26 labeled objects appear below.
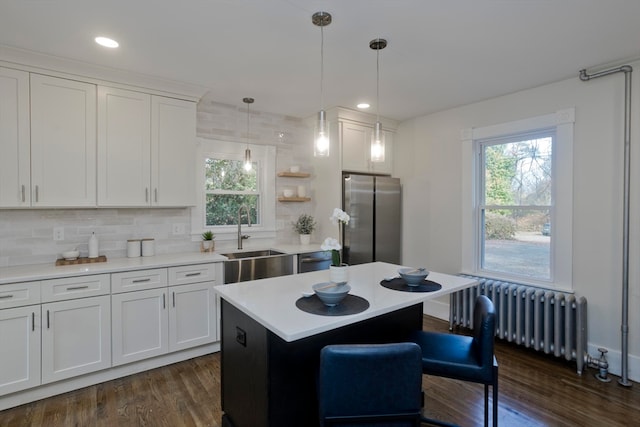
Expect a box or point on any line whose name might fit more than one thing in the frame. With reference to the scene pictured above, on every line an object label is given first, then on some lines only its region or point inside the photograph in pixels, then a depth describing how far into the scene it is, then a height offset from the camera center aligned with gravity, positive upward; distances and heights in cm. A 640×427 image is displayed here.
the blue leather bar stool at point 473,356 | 164 -78
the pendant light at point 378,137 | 218 +48
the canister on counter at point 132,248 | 307 -37
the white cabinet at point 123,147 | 279 +54
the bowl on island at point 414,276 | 208 -43
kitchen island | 154 -72
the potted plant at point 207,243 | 350 -36
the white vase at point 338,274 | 198 -39
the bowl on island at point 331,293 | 162 -42
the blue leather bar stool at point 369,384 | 127 -69
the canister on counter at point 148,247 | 316 -37
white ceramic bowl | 275 -39
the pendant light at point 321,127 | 201 +52
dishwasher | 349 -57
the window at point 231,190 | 360 +23
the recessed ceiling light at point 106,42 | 227 +117
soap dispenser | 288 -33
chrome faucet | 366 -15
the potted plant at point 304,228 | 407 -23
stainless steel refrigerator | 381 -10
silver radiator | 278 -97
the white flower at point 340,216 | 201 -4
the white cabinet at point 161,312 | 264 -88
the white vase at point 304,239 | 407 -37
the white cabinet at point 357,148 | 390 +74
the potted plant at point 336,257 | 193 -29
